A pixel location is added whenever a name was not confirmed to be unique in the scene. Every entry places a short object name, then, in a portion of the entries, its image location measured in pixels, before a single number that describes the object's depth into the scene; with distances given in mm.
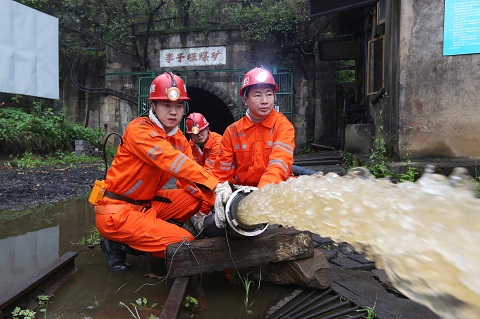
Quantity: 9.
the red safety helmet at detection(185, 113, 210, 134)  5840
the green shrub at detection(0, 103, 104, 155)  10312
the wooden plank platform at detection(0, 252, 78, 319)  2193
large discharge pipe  2227
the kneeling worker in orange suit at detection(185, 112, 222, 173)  5848
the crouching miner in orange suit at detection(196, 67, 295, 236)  3340
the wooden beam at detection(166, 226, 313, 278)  2457
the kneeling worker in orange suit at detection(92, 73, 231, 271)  2744
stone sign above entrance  13234
